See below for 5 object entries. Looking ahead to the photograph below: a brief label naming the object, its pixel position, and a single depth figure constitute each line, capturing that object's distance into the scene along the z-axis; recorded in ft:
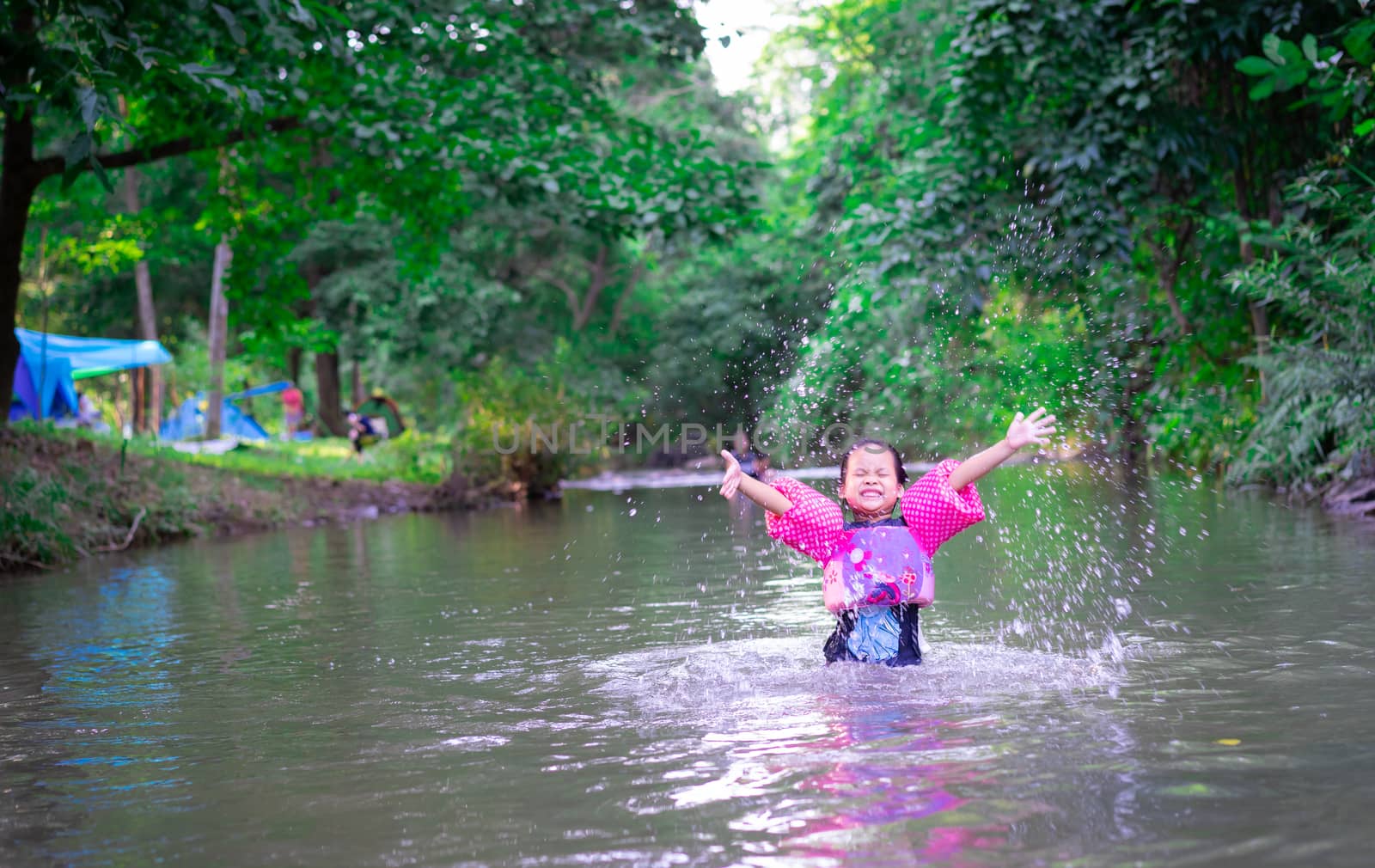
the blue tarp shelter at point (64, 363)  95.86
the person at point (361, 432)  94.99
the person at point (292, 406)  121.39
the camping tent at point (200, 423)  128.88
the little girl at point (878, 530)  21.99
